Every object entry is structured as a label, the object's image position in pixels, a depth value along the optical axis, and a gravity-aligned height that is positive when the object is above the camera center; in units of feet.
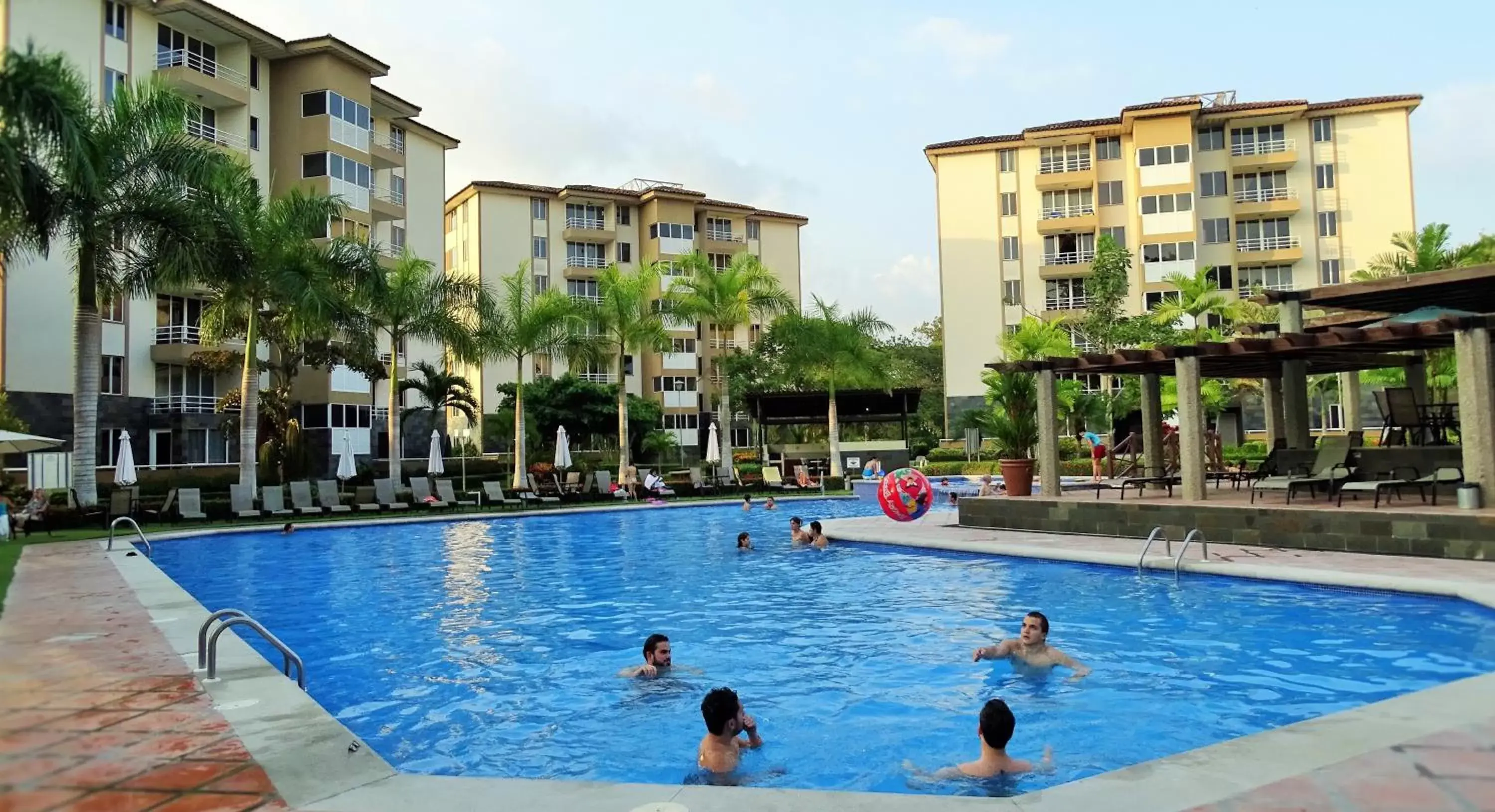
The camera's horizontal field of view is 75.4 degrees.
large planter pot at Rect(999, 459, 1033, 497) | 61.41 -2.22
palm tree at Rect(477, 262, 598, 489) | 106.22 +14.08
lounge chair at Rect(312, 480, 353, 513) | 84.33 -3.32
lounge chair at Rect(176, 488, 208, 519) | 75.56 -3.28
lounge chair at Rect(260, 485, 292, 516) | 80.89 -3.33
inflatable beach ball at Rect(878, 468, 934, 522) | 56.44 -2.95
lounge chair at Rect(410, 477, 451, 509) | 89.20 -3.46
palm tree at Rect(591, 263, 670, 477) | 112.88 +16.10
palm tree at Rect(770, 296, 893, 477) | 130.72 +14.16
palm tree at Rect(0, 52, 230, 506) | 63.10 +17.68
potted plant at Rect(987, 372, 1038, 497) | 71.00 +1.71
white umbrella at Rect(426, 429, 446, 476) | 100.68 -0.35
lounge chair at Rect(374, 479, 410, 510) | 87.30 -3.43
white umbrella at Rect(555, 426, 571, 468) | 103.34 +0.05
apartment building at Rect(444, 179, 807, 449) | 188.14 +42.64
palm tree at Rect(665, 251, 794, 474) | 116.16 +18.65
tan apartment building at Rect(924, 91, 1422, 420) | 157.89 +40.48
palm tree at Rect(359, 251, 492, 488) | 97.45 +14.95
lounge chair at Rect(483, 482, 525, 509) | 90.99 -3.59
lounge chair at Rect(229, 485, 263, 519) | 78.54 -3.44
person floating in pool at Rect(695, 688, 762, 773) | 19.02 -5.65
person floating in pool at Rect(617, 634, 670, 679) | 27.68 -5.88
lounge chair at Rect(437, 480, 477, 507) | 90.33 -3.46
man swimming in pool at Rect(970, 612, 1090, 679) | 27.02 -5.87
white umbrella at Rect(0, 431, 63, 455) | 62.28 +1.54
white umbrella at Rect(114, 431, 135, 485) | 77.00 -0.22
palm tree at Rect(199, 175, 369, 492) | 75.82 +16.12
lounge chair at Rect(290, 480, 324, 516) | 82.99 -3.39
